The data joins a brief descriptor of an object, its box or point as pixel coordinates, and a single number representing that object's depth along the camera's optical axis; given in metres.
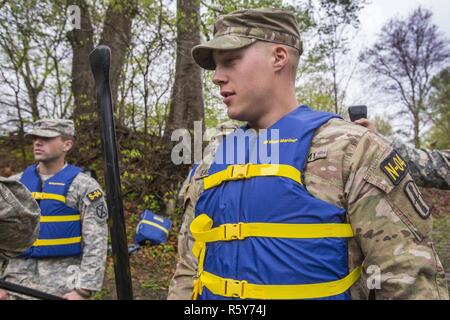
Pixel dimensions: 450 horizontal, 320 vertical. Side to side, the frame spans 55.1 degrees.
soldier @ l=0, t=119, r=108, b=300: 3.51
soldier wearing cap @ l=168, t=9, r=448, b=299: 1.51
